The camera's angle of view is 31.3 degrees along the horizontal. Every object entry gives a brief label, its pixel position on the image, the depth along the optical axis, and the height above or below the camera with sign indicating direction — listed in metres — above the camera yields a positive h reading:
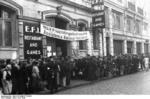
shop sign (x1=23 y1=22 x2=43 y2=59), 9.80 +0.33
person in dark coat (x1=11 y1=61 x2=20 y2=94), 7.47 -0.79
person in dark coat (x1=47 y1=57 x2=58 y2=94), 8.42 -0.84
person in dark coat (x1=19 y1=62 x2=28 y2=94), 7.54 -0.86
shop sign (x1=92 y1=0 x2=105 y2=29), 13.02 +1.70
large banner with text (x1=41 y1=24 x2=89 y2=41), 9.84 +0.65
